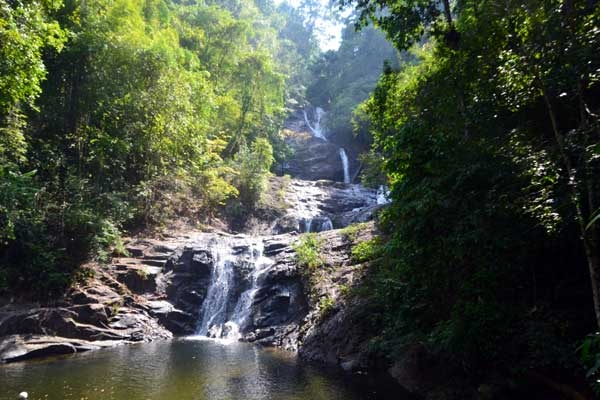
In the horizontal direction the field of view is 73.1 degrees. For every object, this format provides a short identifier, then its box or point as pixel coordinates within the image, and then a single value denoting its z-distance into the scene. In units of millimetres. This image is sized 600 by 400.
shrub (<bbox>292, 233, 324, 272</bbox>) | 14984
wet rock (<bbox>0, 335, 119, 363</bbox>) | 10790
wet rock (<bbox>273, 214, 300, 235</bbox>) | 23344
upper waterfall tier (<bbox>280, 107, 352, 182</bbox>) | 34753
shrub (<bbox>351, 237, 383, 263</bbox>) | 12727
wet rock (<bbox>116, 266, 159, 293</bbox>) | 15297
